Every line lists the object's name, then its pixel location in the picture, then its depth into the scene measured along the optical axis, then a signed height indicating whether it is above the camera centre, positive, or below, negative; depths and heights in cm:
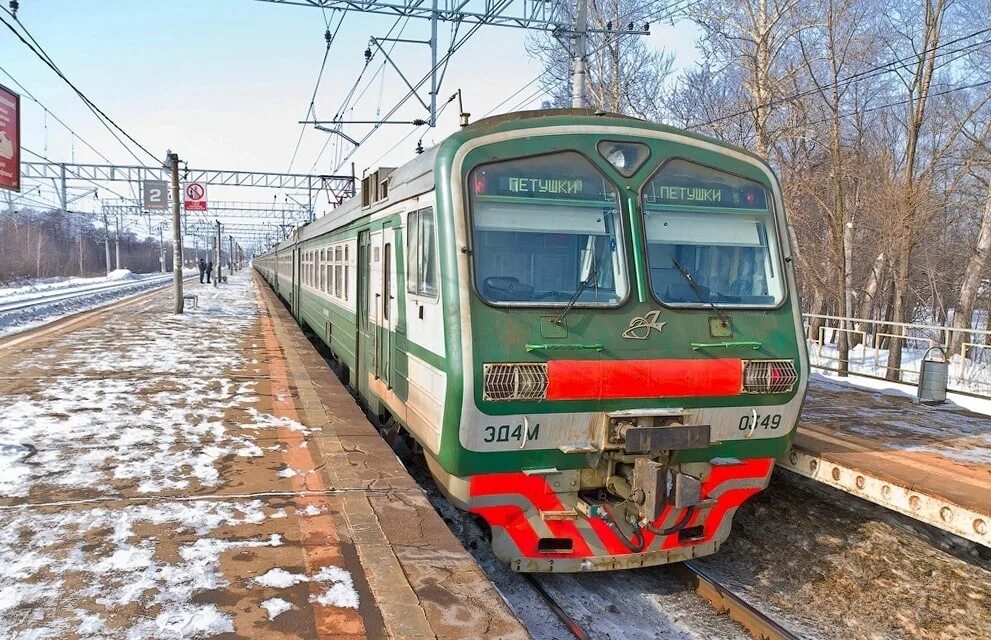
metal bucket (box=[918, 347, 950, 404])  852 -118
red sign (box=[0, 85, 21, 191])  1579 +284
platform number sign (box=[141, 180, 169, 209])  2555 +264
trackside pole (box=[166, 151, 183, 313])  1858 +80
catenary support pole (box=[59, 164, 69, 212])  2936 +304
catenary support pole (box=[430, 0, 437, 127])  1252 +399
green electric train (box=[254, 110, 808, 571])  454 -40
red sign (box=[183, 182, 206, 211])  2627 +268
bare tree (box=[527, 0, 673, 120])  2153 +683
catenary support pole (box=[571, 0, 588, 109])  1165 +379
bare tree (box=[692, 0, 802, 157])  1633 +596
